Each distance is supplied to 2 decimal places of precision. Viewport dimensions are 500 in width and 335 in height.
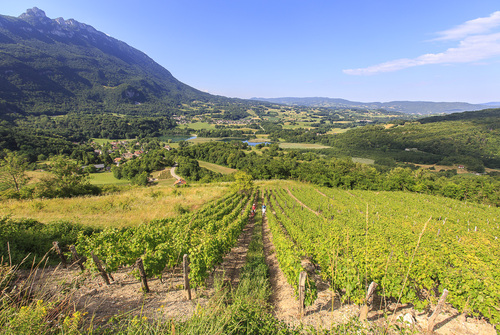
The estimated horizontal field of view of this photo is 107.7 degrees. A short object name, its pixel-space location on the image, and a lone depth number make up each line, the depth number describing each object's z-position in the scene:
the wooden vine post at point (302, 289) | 5.09
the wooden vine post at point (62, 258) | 5.92
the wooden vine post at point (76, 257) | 5.70
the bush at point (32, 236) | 6.43
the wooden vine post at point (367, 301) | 4.82
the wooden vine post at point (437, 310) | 4.57
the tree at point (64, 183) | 18.87
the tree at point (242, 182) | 30.09
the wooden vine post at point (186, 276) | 5.32
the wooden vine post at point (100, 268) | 5.60
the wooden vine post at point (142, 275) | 5.36
